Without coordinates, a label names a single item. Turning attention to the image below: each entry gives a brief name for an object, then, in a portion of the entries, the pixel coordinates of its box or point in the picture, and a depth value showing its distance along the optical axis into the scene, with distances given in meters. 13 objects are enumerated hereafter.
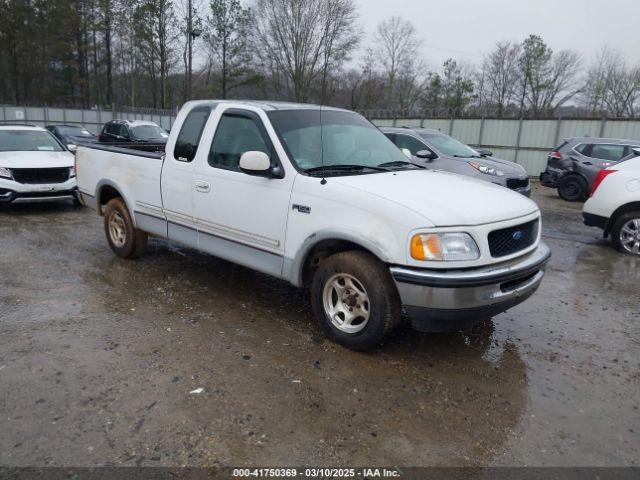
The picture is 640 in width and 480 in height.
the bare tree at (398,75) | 49.50
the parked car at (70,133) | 18.80
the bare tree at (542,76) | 47.62
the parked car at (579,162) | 13.09
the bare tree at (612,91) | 46.22
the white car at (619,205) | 7.39
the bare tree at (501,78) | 50.03
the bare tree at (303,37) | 36.56
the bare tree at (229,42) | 41.33
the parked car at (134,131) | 16.69
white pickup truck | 3.38
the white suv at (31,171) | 8.81
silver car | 9.72
